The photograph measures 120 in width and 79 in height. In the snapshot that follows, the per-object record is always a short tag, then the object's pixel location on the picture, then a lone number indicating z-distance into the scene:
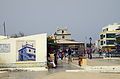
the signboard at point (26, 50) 29.39
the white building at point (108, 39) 109.47
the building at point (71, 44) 46.18
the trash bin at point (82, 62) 35.62
